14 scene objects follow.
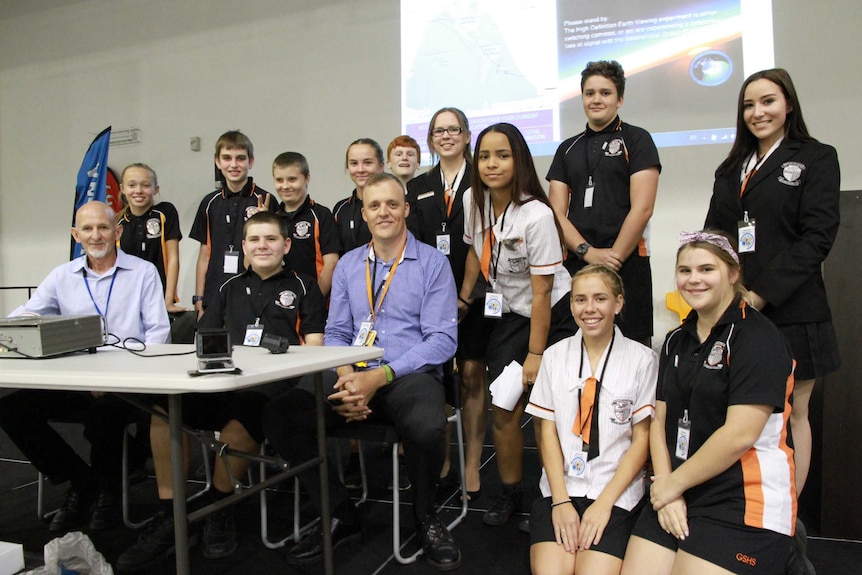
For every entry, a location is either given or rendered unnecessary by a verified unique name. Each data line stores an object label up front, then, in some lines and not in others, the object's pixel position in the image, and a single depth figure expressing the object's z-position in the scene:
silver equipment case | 1.64
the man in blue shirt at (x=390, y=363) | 1.93
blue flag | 5.53
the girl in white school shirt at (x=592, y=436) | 1.61
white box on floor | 1.53
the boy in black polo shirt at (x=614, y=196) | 2.28
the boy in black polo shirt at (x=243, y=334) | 2.10
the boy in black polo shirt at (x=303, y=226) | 3.03
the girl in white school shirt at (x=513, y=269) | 2.14
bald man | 2.29
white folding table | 1.31
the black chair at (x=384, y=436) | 1.94
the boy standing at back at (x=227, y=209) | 3.24
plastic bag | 1.71
